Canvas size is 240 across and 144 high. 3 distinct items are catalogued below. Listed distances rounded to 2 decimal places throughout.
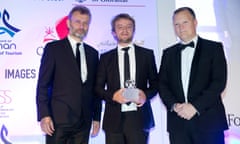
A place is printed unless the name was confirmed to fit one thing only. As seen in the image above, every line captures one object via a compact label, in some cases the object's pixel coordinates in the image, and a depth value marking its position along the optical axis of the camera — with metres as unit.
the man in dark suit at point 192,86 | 2.35
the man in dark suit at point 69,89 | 2.46
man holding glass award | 2.51
